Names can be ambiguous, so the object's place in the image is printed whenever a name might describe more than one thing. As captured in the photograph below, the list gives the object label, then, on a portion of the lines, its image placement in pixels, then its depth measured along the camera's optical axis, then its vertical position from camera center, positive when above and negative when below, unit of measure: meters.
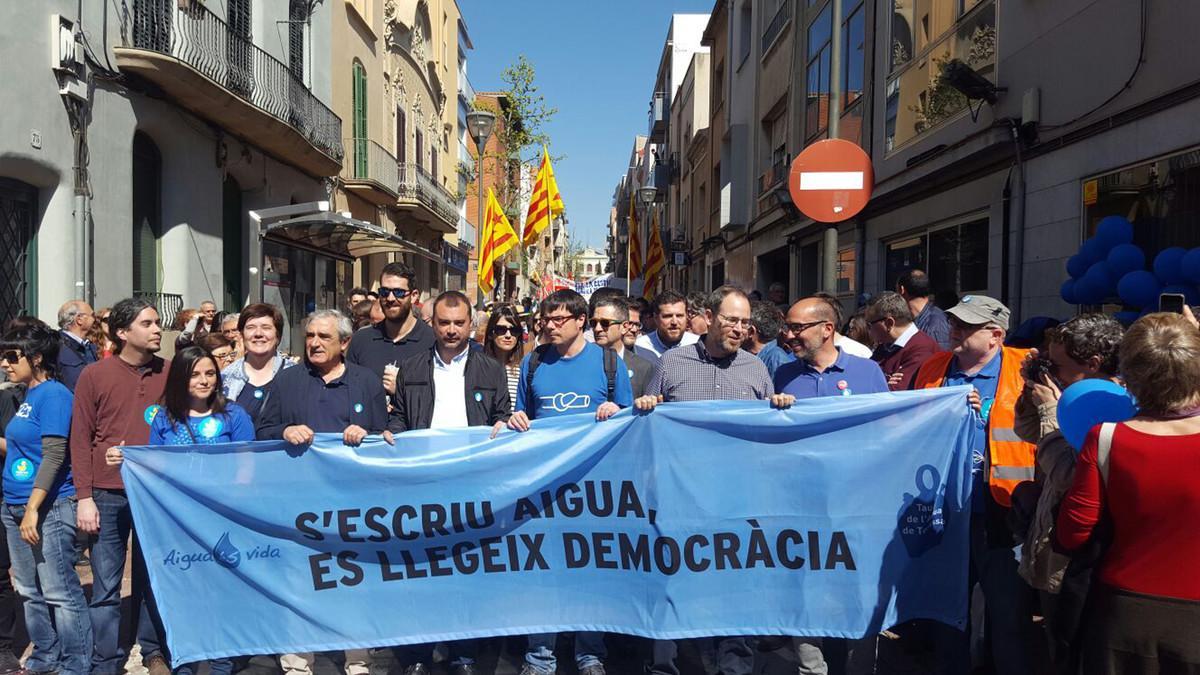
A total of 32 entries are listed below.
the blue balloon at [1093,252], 6.39 +0.48
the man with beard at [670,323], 6.93 -0.08
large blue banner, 4.37 -1.09
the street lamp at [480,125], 14.54 +3.06
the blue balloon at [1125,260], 5.93 +0.40
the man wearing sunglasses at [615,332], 5.32 -0.12
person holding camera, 3.07 -0.56
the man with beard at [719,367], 4.63 -0.29
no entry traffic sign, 7.59 +1.16
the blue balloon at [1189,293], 5.02 +0.15
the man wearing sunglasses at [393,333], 5.95 -0.17
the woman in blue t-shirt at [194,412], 4.26 -0.52
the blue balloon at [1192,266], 4.92 +0.30
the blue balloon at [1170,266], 5.16 +0.32
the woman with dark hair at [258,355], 5.09 -0.28
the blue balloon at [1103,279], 6.11 +0.27
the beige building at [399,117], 21.59 +5.64
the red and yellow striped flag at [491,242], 13.55 +1.08
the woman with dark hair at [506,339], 6.09 -0.20
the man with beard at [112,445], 4.25 -0.70
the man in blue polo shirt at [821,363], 4.70 -0.26
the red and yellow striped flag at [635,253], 23.09 +1.57
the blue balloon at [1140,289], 5.43 +0.18
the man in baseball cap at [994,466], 3.94 -0.69
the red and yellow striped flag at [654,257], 18.61 +1.17
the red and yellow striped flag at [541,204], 16.69 +2.10
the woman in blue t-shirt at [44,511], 4.31 -1.01
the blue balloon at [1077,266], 6.55 +0.39
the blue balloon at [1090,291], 6.19 +0.19
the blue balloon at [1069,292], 6.43 +0.19
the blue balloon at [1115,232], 6.25 +0.61
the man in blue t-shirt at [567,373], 4.81 -0.34
